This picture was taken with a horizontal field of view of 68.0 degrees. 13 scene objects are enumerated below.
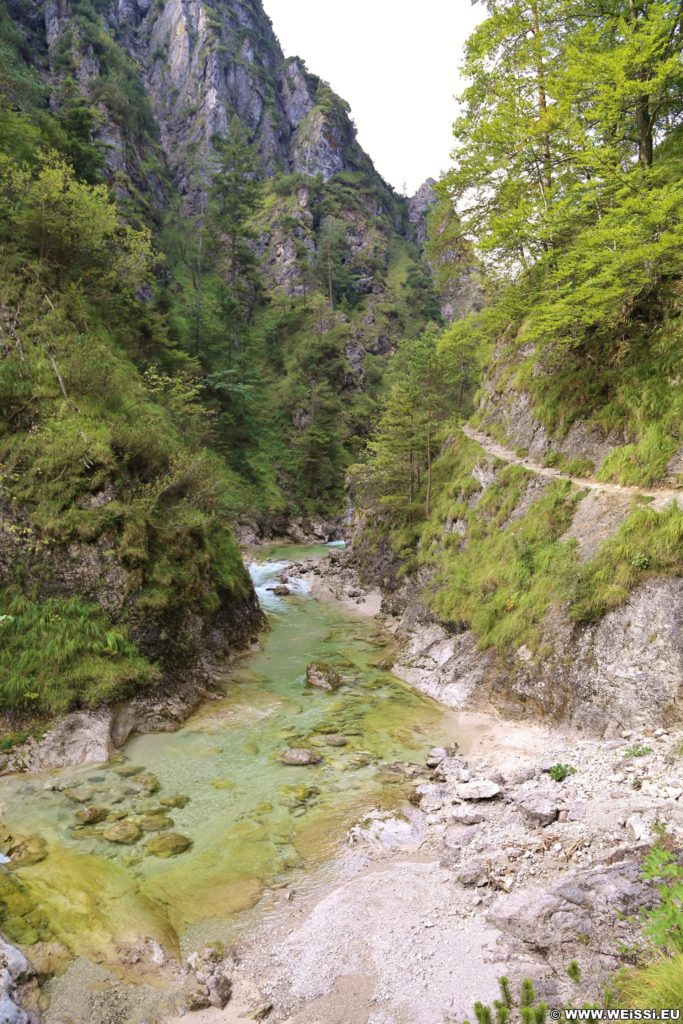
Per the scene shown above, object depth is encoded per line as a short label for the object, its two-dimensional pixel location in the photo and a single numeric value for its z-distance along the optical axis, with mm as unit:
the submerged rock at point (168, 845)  8648
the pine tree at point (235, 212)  54188
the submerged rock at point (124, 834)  8891
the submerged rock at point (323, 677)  16141
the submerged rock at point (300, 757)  11578
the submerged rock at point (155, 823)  9273
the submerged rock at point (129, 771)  10982
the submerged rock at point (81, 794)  9961
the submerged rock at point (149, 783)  10477
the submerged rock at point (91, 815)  9305
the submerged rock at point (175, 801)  10023
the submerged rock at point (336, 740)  12498
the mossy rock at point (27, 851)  8008
